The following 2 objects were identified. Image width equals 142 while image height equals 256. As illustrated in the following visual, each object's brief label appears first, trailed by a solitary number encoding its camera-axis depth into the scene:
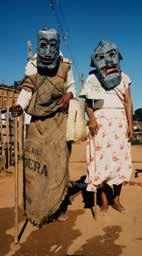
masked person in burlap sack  3.69
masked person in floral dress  4.04
